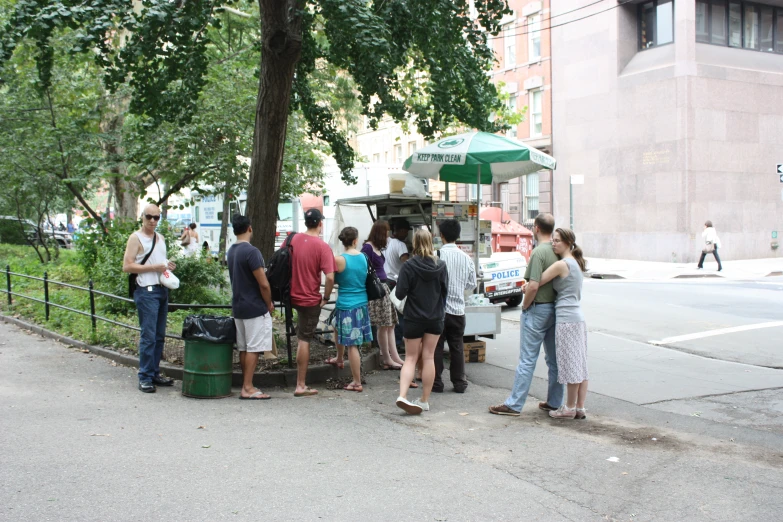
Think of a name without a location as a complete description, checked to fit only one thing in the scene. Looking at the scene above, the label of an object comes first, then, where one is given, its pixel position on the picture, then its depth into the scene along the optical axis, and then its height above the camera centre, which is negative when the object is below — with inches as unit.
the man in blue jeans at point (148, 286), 301.3 -22.9
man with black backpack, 305.6 -19.8
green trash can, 294.8 -50.4
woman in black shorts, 284.0 -31.0
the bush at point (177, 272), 495.2 -29.7
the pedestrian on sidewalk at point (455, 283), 305.9 -23.9
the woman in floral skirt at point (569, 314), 269.6 -32.9
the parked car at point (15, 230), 1061.1 +3.1
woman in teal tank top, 309.7 -32.1
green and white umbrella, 393.4 +37.2
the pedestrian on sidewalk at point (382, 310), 351.3 -39.7
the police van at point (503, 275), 589.6 -40.1
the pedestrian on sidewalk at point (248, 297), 293.3 -27.1
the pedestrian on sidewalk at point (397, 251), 396.2 -13.1
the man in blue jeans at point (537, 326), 272.8 -38.1
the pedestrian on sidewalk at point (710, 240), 967.0 -23.3
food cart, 382.3 +6.3
